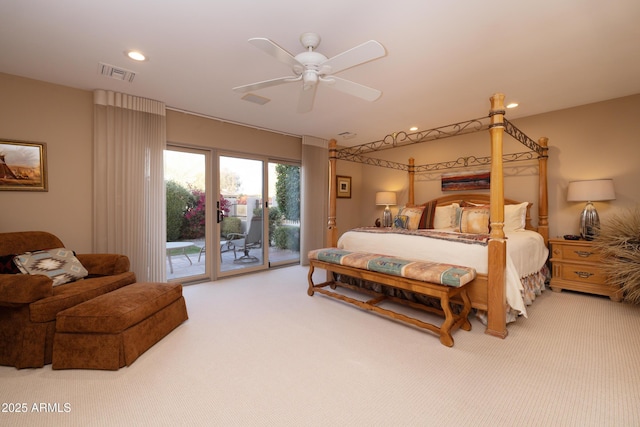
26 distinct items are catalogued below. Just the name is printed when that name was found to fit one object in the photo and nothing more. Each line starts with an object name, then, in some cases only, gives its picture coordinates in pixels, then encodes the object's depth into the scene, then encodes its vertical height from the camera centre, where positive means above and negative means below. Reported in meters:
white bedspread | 2.42 -0.42
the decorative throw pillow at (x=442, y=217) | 4.11 -0.09
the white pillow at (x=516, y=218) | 3.67 -0.10
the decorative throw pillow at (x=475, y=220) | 3.58 -0.12
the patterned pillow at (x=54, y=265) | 2.25 -0.44
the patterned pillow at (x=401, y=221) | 4.35 -0.15
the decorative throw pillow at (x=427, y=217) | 4.25 -0.09
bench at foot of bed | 2.25 -0.62
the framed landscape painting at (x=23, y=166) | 2.70 +0.49
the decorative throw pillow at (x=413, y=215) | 4.28 -0.06
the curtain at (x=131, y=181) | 3.13 +0.38
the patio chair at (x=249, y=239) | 4.50 -0.45
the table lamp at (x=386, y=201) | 5.38 +0.20
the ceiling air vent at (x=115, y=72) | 2.58 +1.37
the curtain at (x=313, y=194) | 5.09 +0.33
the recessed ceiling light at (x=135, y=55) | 2.34 +1.37
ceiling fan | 1.71 +1.02
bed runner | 2.66 -0.27
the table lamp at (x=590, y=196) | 3.19 +0.16
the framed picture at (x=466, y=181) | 4.36 +0.50
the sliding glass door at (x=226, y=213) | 3.92 -0.01
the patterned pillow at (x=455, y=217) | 4.01 -0.09
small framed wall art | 5.93 +0.55
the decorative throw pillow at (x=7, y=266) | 2.15 -0.41
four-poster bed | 2.34 -0.42
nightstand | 3.17 -0.71
